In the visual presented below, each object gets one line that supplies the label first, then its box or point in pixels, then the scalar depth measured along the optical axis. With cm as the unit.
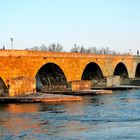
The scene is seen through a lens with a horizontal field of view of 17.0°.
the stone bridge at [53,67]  4003
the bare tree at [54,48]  14575
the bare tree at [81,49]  16258
